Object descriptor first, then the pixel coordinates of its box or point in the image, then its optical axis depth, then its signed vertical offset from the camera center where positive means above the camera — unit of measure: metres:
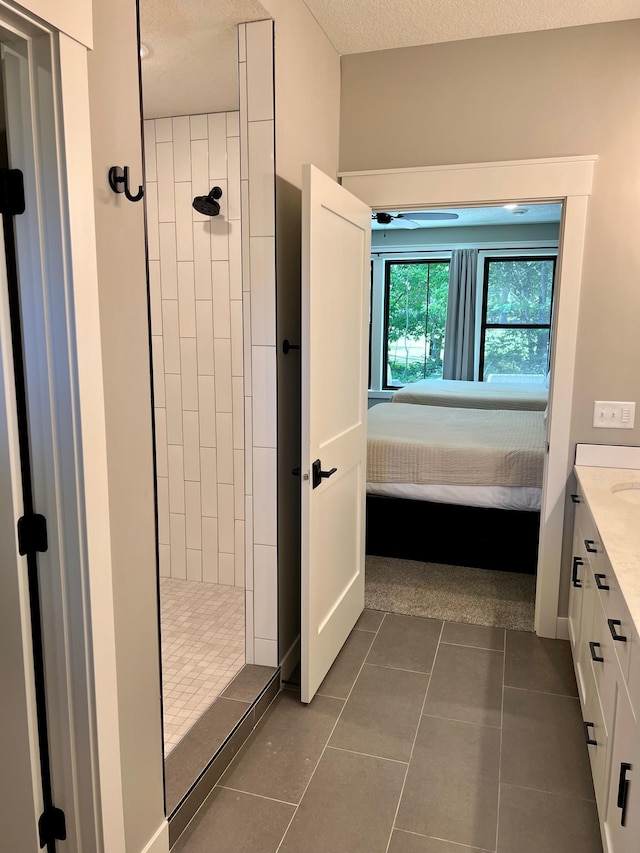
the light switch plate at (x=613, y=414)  2.75 -0.36
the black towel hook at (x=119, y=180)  1.38 +0.32
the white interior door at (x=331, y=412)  2.24 -0.34
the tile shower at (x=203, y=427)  2.56 -0.51
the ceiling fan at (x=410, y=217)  5.71 +1.05
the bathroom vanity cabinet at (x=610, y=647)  1.42 -0.89
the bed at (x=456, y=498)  3.79 -1.03
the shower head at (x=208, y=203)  2.98 +0.59
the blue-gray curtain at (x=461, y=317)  7.63 +0.15
